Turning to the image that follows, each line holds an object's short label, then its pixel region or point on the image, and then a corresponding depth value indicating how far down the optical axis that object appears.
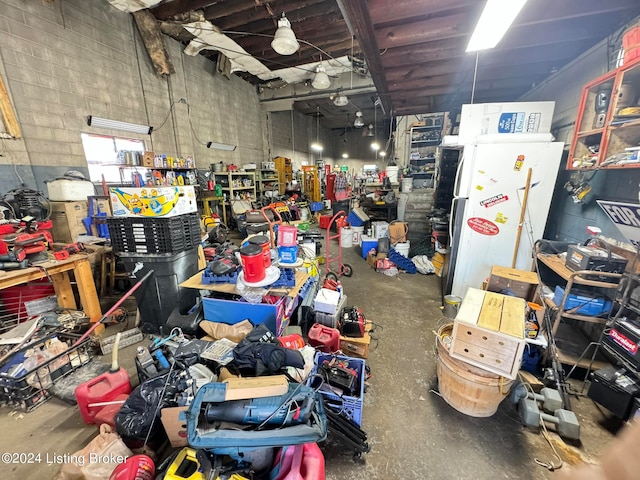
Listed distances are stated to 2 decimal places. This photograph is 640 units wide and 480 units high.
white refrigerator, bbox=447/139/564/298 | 2.80
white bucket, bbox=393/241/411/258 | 4.77
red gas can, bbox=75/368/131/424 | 1.66
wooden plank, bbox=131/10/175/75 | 4.95
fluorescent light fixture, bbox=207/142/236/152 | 7.17
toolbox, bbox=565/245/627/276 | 1.88
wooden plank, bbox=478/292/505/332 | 1.69
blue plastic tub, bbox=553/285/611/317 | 1.98
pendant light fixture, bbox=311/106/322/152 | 13.81
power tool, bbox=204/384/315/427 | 1.19
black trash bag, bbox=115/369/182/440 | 1.44
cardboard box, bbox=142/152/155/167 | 5.03
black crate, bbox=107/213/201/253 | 2.40
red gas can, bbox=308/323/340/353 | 2.15
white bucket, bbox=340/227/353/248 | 5.88
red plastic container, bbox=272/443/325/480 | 1.14
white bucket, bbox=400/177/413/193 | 5.77
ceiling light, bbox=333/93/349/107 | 7.49
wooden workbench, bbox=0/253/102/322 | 2.57
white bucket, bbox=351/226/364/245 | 6.00
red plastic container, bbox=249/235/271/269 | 2.02
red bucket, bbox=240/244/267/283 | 1.93
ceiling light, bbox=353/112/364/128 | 9.21
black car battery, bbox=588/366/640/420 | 1.63
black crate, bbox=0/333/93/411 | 1.82
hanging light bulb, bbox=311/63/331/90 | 5.61
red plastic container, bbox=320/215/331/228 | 7.20
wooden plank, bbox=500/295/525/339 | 1.63
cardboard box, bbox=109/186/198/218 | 2.32
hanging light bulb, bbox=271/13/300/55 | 3.95
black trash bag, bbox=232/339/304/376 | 1.55
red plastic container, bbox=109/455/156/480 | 1.18
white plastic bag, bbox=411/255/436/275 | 4.55
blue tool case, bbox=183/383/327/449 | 1.08
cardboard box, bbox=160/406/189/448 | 1.45
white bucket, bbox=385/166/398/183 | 6.70
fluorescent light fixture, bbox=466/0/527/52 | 1.79
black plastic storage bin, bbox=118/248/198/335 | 2.46
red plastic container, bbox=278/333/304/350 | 1.96
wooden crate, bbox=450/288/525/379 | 1.60
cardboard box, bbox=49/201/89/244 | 3.66
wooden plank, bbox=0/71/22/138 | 3.32
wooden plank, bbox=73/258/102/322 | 2.72
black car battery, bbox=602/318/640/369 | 1.63
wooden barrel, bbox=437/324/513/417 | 1.70
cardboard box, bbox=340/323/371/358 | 2.30
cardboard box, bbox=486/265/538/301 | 2.47
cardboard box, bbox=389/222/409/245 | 5.04
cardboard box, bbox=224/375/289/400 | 1.24
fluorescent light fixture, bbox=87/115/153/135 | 4.37
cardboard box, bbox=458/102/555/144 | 3.06
